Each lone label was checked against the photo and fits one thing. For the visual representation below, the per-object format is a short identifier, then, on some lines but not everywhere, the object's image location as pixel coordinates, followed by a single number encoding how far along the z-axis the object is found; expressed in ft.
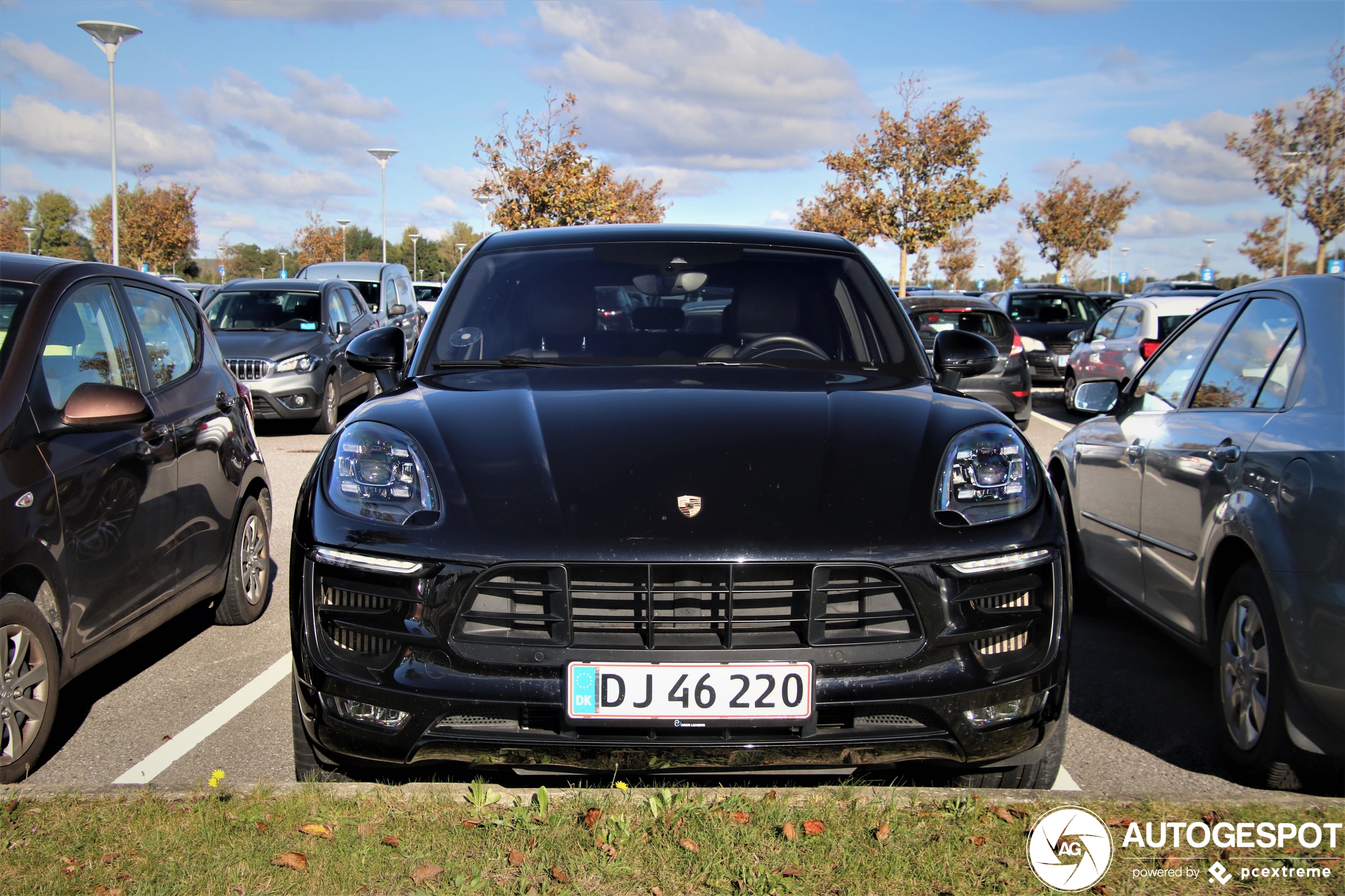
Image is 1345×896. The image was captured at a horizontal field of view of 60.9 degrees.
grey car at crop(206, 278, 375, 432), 42.32
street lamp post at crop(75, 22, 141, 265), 82.33
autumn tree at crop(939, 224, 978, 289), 247.50
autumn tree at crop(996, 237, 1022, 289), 272.31
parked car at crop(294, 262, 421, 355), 63.05
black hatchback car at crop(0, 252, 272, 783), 11.45
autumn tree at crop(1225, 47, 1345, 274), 98.43
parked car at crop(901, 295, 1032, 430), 43.65
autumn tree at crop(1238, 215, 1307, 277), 190.39
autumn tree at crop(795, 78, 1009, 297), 115.75
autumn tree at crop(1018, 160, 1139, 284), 181.37
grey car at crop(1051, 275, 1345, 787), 10.05
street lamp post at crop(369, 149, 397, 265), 146.30
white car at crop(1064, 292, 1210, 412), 46.21
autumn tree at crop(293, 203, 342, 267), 261.85
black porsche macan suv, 8.42
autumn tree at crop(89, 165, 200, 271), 183.11
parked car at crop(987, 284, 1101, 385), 68.39
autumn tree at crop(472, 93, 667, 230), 118.62
